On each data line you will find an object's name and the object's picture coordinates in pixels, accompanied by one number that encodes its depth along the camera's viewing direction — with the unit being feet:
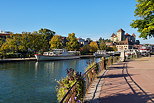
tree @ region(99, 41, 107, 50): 366.18
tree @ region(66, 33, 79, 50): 246.68
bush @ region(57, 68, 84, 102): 21.07
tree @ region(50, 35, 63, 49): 237.33
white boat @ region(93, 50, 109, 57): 259.17
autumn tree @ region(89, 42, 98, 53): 313.32
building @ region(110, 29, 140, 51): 518.78
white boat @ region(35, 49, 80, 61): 169.02
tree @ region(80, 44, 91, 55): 292.40
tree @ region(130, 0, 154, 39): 64.56
